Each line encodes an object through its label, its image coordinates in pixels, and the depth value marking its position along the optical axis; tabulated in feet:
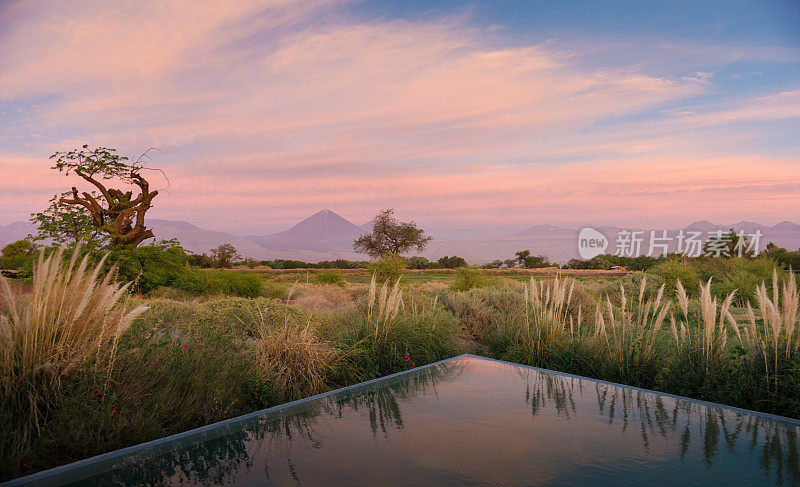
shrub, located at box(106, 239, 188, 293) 46.14
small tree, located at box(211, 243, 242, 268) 143.03
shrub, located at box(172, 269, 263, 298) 50.67
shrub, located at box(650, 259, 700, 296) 48.60
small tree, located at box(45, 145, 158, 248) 52.11
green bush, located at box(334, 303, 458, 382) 19.47
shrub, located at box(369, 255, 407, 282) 56.95
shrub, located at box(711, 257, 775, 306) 41.47
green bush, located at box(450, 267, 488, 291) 53.13
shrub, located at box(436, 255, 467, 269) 134.48
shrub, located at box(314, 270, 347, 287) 66.85
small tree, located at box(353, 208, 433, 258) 160.25
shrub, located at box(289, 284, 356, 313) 40.54
